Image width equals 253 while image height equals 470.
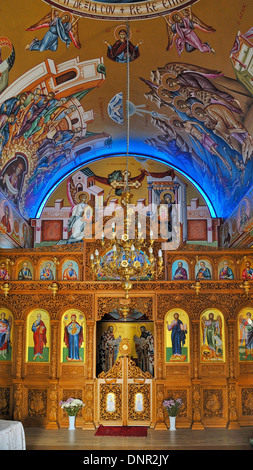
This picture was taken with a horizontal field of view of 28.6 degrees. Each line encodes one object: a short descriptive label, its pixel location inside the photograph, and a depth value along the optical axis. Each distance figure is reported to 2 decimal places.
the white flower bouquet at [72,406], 11.91
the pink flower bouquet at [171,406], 12.01
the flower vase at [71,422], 11.97
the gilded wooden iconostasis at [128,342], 12.34
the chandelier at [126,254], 8.92
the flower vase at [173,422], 12.02
